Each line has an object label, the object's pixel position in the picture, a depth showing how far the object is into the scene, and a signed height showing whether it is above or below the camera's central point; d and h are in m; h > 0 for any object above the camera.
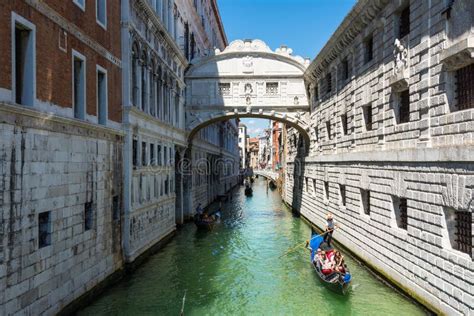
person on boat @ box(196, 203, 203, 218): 20.84 -2.13
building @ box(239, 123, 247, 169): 103.32 +5.81
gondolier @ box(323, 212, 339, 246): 14.27 -2.12
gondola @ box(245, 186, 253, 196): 41.22 -2.42
